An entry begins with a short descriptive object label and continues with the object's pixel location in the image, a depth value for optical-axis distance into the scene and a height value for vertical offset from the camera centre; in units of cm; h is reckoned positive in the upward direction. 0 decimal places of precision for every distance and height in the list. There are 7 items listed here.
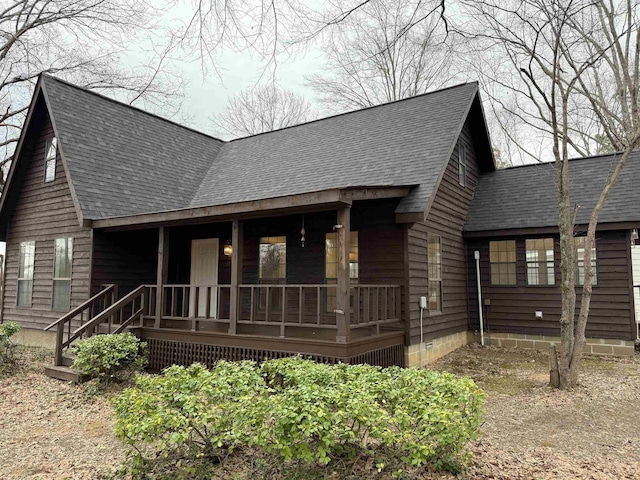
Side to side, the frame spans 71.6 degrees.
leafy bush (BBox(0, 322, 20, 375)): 833 -147
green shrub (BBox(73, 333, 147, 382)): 702 -129
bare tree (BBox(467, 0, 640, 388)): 703 +410
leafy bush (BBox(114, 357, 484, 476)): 338 -111
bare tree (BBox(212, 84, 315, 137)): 2736 +1027
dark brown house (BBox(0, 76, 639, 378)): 813 +103
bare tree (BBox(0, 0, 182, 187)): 1558 +914
